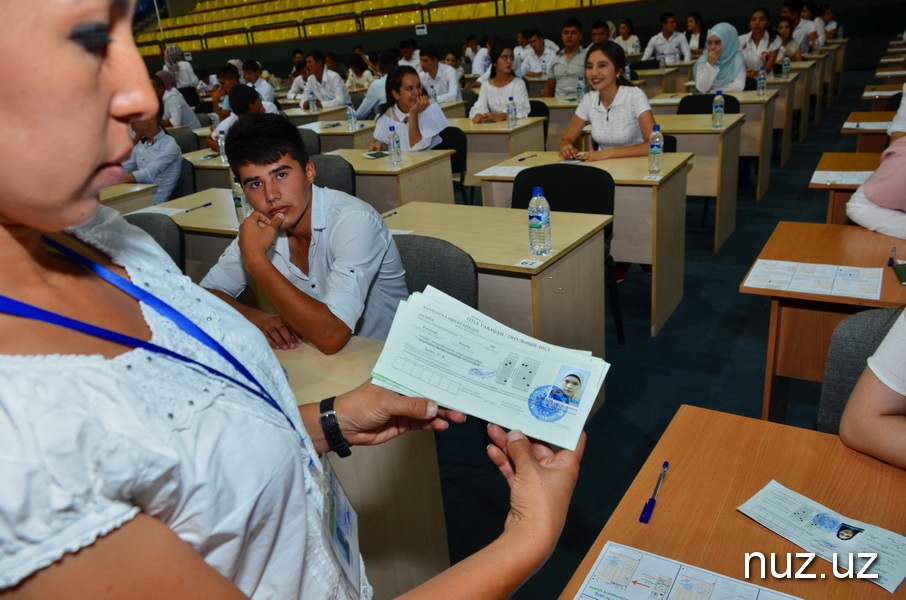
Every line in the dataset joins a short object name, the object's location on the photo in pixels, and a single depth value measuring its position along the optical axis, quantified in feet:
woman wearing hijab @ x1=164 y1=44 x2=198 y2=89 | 36.73
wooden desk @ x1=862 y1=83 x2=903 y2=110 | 16.48
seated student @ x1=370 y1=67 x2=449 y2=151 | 15.72
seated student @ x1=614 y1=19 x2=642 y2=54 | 35.01
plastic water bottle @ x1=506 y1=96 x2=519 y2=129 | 17.44
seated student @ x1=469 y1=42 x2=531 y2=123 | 19.53
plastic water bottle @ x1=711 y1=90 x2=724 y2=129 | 13.91
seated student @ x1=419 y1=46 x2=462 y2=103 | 24.27
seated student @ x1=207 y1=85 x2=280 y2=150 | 16.39
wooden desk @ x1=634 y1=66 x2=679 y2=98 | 26.37
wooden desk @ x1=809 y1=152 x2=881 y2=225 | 9.92
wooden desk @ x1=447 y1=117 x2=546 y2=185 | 17.11
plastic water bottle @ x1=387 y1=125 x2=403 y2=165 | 13.50
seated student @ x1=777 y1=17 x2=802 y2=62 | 23.91
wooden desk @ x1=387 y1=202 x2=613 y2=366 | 7.86
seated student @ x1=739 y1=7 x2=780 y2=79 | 23.08
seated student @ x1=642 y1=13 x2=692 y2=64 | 30.73
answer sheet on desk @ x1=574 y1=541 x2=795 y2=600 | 3.06
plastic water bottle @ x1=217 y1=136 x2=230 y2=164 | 16.89
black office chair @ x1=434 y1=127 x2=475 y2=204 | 16.20
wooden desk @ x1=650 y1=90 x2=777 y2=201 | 16.71
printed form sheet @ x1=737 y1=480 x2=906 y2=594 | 3.10
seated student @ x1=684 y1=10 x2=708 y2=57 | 32.40
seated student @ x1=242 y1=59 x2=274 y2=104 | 26.59
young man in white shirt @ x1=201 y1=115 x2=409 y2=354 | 6.11
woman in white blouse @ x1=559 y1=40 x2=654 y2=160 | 12.89
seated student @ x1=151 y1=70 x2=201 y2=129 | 24.75
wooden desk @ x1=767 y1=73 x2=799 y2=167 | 19.31
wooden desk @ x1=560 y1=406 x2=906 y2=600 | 3.27
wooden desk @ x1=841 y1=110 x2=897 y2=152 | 13.39
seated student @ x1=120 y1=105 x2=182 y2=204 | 14.21
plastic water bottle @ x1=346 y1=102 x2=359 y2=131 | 19.23
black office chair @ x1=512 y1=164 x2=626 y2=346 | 9.78
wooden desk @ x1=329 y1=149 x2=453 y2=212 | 13.50
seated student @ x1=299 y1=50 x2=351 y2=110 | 28.48
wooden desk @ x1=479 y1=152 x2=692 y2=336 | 10.74
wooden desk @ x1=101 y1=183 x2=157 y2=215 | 12.60
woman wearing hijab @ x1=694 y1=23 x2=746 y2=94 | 18.93
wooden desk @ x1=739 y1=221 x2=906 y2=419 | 6.90
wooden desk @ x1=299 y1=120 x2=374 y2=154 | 18.88
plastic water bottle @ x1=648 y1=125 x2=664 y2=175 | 10.98
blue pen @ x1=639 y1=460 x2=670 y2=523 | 3.57
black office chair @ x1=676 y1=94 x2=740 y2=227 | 15.98
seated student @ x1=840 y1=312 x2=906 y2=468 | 3.76
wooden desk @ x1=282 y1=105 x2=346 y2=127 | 24.68
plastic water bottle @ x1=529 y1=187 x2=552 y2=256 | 7.80
